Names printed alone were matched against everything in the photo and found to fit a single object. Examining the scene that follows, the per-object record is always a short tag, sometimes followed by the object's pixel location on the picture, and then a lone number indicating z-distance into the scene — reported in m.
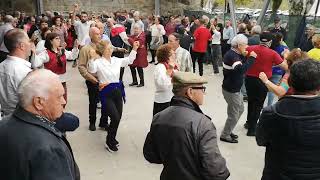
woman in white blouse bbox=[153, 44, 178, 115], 5.46
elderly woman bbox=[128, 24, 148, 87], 10.38
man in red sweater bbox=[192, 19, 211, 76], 11.66
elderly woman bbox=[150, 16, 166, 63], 13.58
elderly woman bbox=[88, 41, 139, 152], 5.96
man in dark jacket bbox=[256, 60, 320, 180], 2.78
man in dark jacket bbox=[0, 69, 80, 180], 2.12
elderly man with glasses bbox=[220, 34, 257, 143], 6.04
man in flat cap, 2.88
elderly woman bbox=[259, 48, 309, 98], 4.51
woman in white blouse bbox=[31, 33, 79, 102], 6.26
